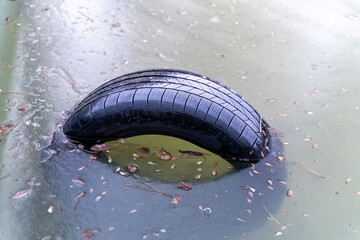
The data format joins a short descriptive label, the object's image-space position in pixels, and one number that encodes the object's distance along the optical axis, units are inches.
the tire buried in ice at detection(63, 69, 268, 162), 105.5
